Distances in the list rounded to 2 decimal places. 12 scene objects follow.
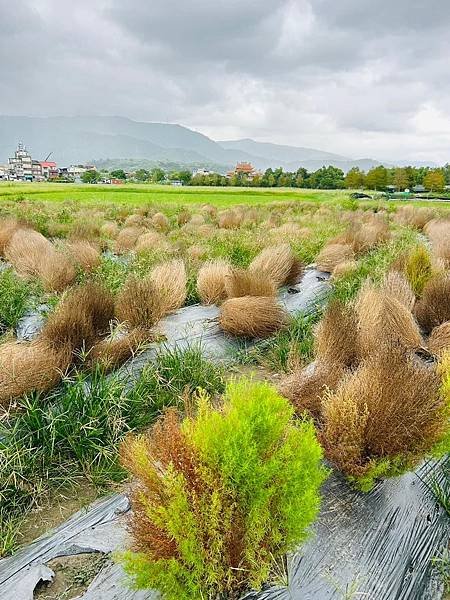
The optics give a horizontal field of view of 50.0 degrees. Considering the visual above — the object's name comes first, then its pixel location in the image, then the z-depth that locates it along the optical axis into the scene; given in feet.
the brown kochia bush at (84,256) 26.31
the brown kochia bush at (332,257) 28.53
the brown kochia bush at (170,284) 19.30
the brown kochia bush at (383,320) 13.87
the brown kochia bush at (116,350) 13.51
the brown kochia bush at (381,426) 8.15
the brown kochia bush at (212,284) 21.07
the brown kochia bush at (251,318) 17.21
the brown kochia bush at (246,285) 20.13
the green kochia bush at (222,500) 5.82
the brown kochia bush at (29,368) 11.60
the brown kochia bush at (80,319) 14.62
